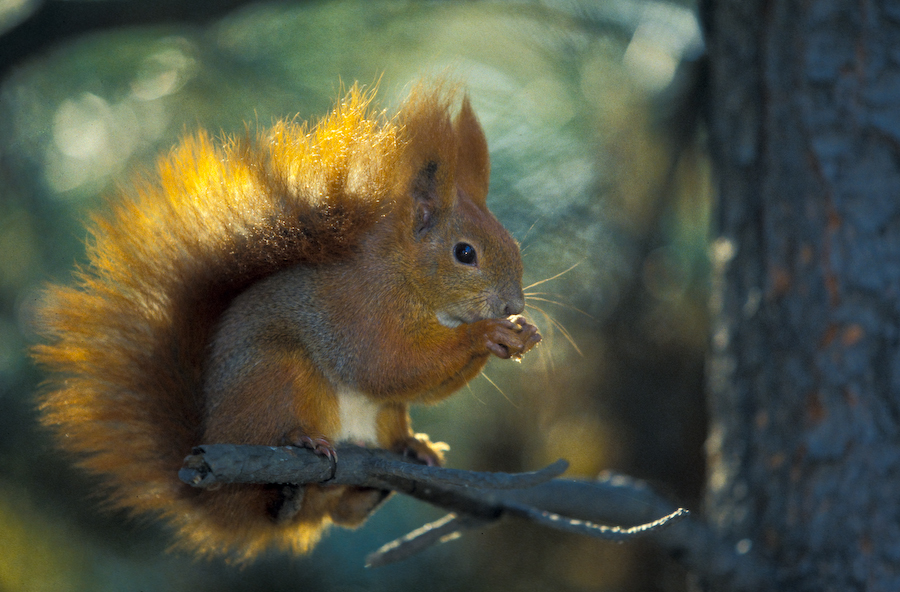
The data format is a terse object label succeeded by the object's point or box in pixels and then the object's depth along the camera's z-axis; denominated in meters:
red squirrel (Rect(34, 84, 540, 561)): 3.14
